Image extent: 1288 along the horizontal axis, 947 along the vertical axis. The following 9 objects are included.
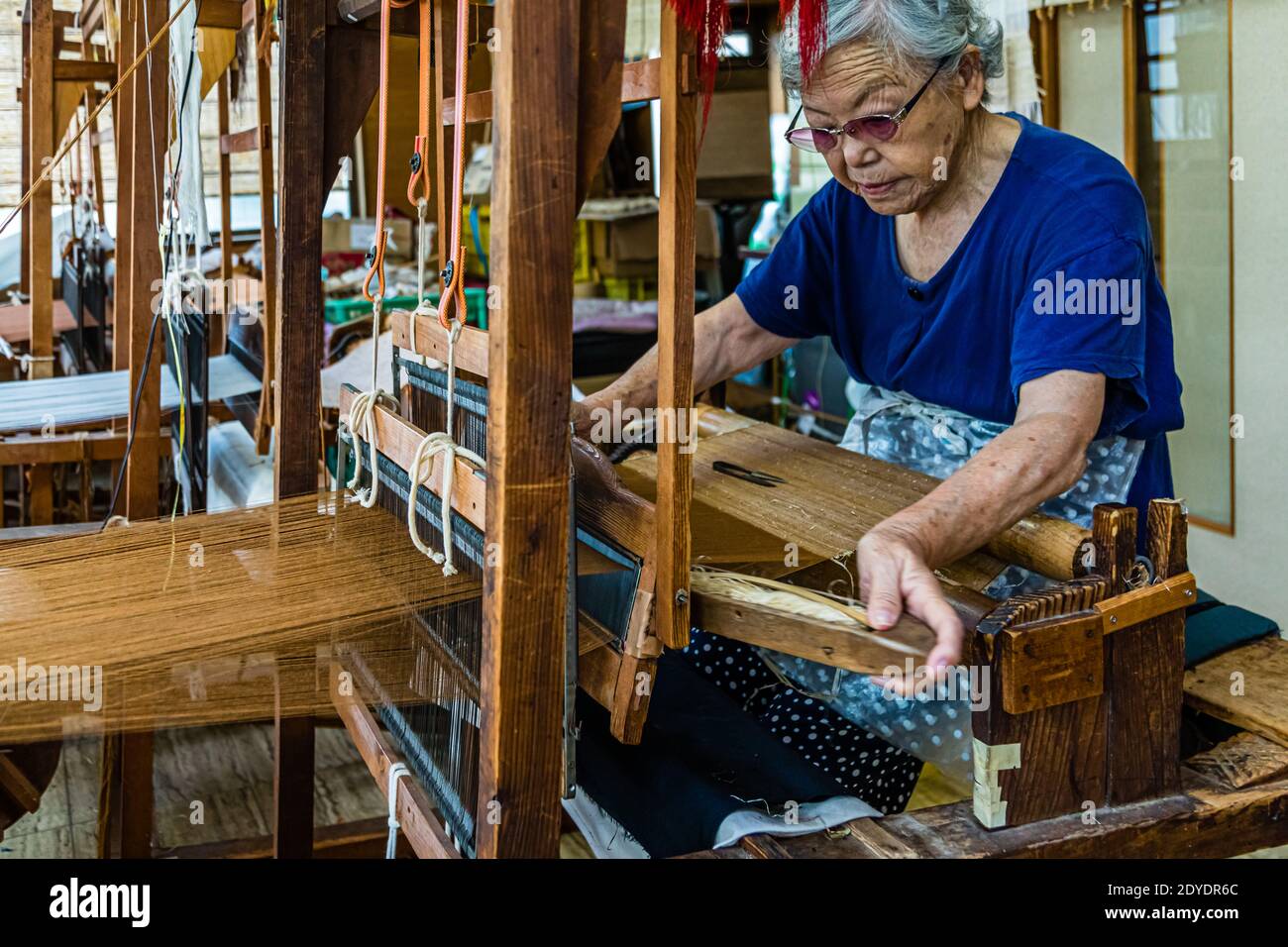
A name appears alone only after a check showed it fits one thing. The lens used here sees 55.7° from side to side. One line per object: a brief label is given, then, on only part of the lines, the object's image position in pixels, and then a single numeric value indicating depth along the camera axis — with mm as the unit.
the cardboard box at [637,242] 6503
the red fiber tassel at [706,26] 1084
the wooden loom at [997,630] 1170
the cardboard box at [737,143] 6359
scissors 1822
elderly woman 1484
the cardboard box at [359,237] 6602
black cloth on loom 1453
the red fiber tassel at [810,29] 1514
